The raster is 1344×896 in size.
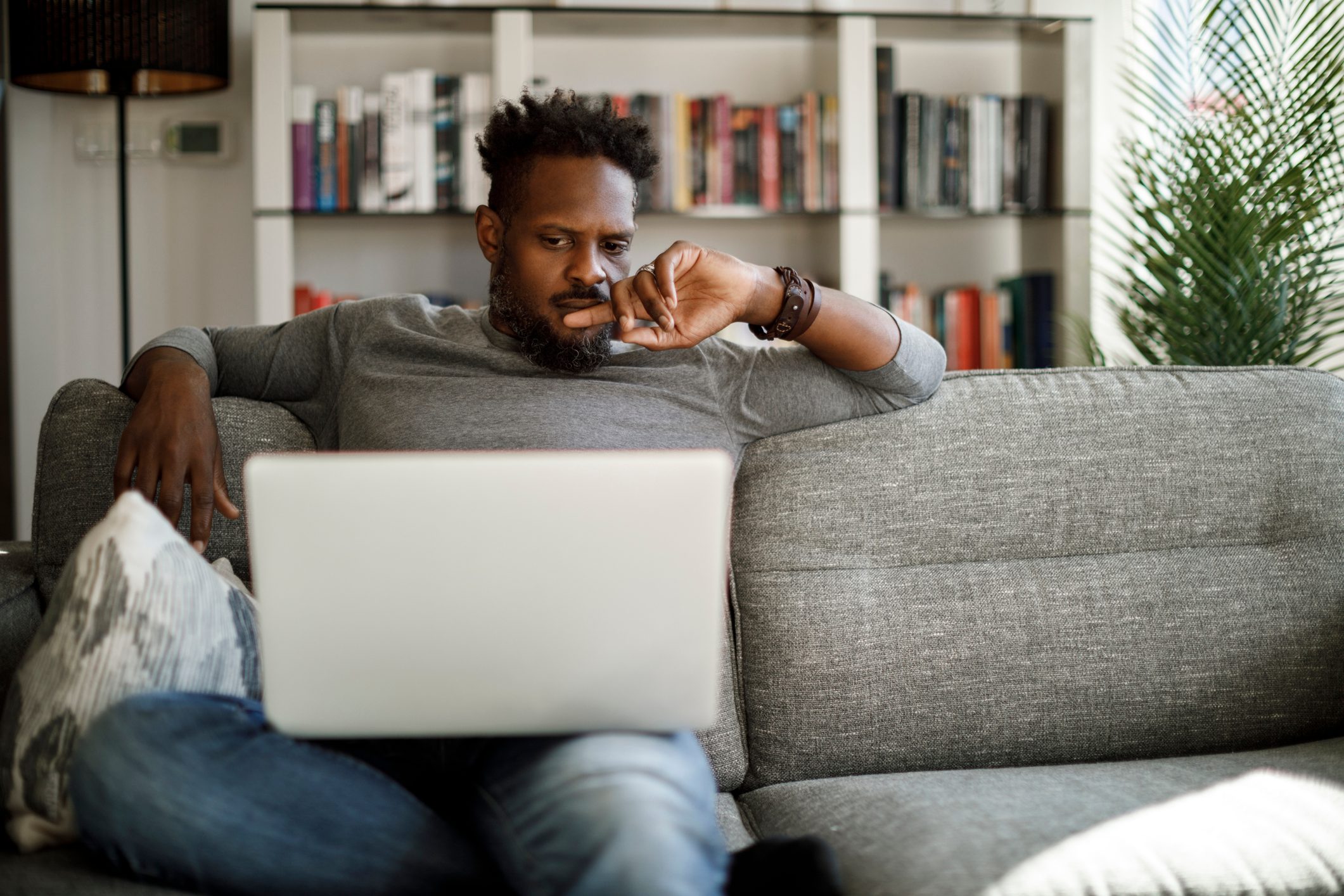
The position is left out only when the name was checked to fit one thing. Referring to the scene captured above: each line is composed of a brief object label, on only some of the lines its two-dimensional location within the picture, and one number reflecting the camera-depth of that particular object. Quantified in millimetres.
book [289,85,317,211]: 2787
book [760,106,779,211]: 2908
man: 909
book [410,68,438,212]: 2803
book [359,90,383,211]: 2818
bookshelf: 2863
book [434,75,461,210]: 2812
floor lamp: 2492
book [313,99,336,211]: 2793
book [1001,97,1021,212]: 3002
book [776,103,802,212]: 2922
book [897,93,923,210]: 2936
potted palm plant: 2277
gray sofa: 1361
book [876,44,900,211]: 2916
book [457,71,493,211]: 2801
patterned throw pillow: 985
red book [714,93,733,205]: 2887
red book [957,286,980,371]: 3035
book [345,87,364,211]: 2801
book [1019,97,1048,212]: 3004
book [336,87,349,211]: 2807
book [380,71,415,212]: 2803
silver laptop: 837
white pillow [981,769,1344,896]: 1007
